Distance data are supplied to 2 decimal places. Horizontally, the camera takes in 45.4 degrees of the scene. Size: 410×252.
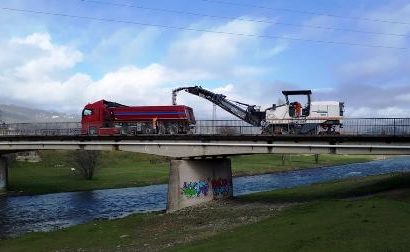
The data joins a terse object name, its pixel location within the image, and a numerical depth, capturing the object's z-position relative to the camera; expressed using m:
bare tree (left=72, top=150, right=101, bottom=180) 82.50
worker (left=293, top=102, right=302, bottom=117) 52.19
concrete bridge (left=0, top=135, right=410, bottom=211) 42.78
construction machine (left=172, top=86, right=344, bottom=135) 49.94
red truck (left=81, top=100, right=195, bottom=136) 57.16
